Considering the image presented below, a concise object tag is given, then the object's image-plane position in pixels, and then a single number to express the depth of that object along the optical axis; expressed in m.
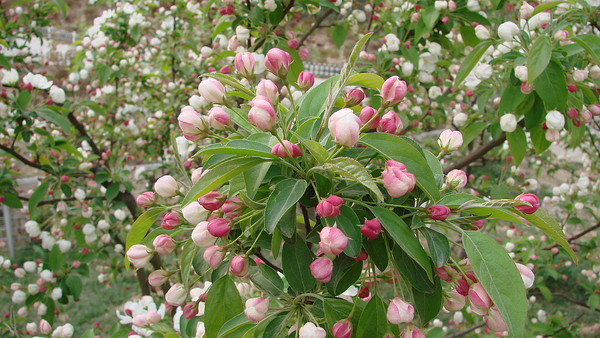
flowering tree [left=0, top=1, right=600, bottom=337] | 0.66
